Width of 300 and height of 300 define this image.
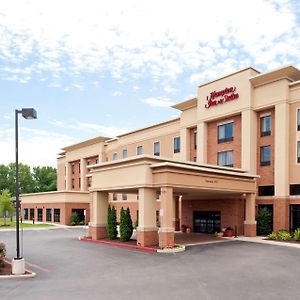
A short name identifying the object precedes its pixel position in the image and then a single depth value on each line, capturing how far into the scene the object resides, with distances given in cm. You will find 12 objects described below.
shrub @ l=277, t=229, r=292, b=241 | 2994
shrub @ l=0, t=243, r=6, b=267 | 1738
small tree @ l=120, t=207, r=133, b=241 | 2945
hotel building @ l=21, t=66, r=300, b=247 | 2691
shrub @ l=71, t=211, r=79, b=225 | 5744
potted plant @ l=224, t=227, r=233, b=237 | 3376
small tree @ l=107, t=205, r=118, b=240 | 3125
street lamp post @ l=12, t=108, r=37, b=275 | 1644
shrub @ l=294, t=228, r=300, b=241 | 2928
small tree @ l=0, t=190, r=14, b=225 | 5797
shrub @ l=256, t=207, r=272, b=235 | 3398
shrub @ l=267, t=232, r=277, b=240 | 3069
